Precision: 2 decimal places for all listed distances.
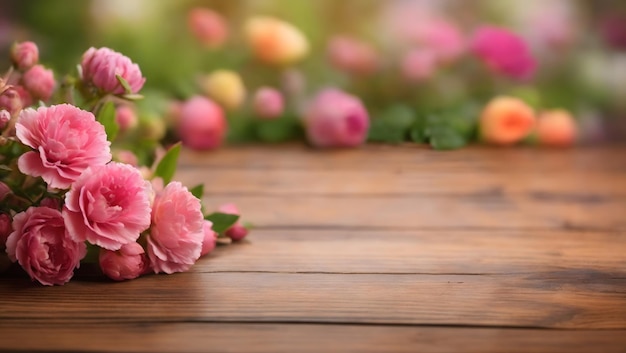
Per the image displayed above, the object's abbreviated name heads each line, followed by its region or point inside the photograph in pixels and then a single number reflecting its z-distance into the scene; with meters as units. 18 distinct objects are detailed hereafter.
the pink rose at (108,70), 1.15
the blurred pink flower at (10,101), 1.14
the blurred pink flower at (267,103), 1.60
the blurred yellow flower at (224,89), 1.61
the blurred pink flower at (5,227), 1.14
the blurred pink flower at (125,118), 1.29
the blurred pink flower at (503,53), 1.67
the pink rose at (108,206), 1.11
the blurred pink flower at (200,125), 1.55
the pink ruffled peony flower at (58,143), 1.11
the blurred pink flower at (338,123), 1.55
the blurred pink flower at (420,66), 1.69
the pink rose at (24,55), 1.19
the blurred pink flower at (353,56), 1.71
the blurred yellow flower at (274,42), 1.66
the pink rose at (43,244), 1.13
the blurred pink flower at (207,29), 1.69
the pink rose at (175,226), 1.15
